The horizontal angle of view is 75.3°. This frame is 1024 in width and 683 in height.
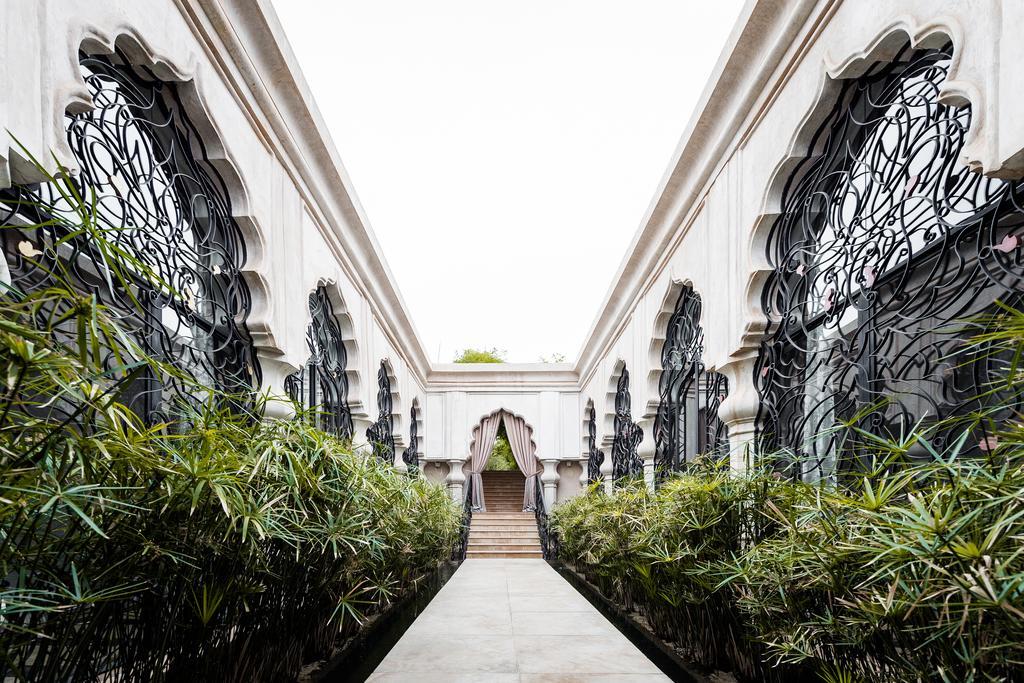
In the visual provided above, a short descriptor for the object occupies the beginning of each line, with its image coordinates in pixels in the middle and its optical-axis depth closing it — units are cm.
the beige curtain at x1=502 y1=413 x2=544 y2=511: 1377
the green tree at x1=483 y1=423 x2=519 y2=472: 2378
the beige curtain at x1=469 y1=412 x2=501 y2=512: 1377
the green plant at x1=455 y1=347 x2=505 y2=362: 3121
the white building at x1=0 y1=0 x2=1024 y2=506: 246
